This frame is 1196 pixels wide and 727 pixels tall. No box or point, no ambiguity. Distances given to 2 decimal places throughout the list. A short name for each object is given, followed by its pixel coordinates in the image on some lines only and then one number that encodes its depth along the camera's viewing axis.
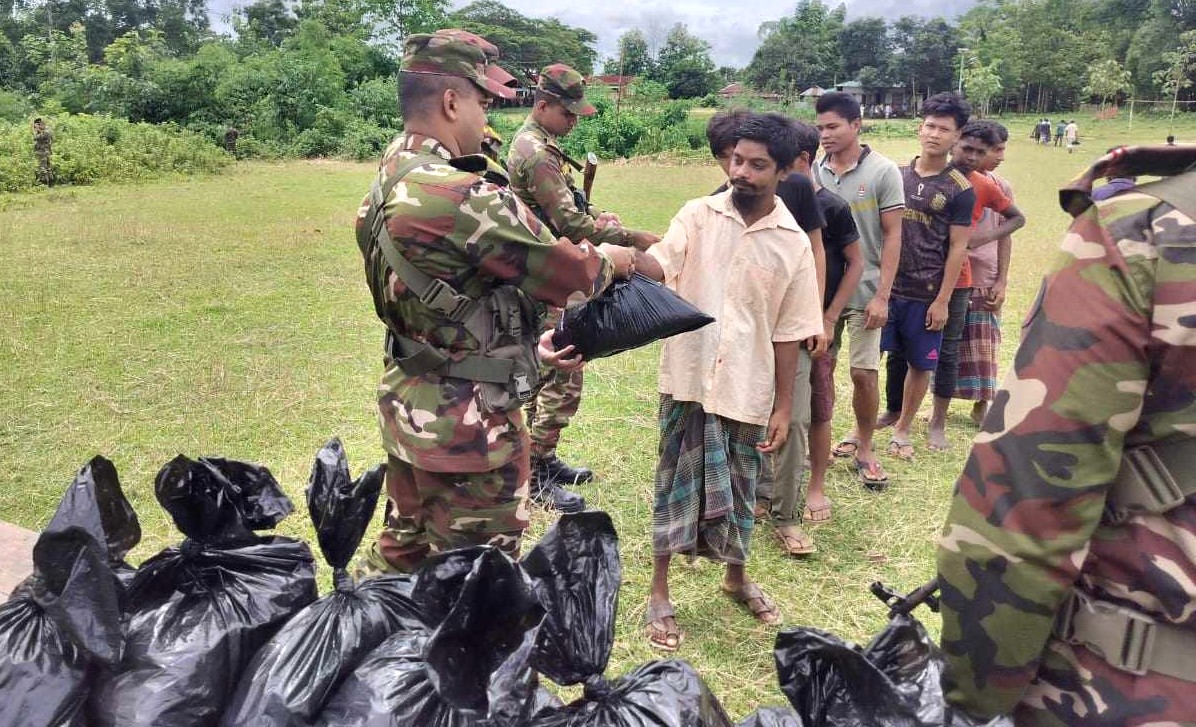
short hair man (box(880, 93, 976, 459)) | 4.14
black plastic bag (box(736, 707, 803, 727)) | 1.30
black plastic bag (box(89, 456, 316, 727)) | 1.42
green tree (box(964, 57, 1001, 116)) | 48.53
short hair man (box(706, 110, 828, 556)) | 3.21
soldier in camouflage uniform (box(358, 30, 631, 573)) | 2.00
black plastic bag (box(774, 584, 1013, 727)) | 1.18
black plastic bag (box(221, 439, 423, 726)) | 1.37
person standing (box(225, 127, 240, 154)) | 22.58
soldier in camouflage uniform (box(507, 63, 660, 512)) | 3.85
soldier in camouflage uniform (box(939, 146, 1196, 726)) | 1.00
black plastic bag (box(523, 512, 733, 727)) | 1.26
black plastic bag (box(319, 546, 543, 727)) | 1.19
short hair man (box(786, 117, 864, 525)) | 3.51
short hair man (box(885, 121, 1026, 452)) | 4.28
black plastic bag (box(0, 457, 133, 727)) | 1.36
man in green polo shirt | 3.81
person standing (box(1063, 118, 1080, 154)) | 27.34
